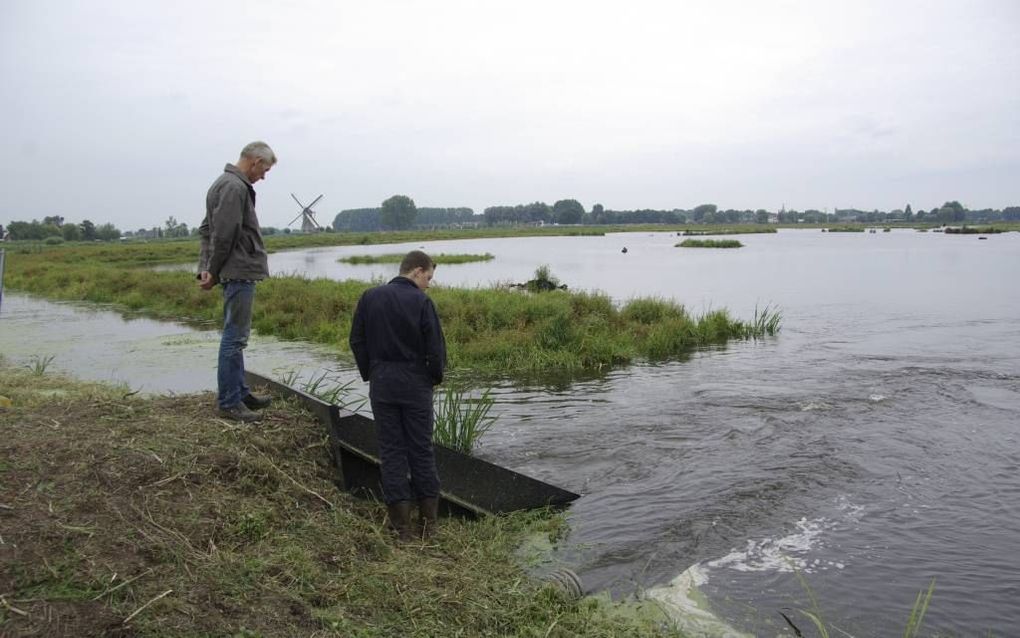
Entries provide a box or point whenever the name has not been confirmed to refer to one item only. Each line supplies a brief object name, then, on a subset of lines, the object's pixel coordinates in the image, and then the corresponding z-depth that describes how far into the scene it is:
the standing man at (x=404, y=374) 5.24
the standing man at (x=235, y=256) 5.66
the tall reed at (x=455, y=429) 7.80
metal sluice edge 6.21
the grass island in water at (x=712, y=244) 67.06
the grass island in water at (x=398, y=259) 50.88
